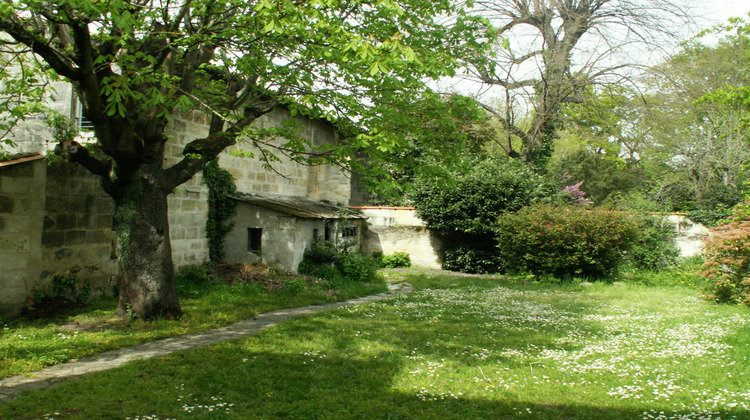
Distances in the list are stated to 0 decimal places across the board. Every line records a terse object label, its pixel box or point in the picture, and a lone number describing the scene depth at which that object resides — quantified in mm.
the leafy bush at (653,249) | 14469
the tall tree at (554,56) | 16734
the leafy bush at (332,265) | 11672
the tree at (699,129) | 16562
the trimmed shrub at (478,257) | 15333
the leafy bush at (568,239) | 12859
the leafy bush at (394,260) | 16312
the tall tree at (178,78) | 5535
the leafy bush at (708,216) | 15742
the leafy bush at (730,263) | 9684
